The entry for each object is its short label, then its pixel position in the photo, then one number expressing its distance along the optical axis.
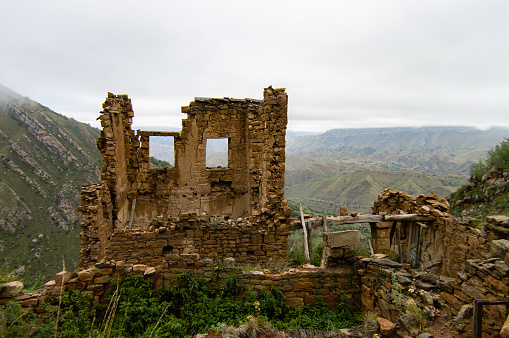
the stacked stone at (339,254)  6.86
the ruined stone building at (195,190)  9.16
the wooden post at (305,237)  8.91
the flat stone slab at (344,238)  7.50
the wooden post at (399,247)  10.45
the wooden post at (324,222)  9.45
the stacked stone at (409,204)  9.85
